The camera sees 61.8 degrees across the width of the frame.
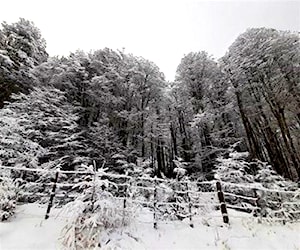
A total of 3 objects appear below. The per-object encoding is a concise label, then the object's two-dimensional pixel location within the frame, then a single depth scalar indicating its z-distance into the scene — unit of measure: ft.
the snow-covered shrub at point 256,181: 27.91
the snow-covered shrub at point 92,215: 14.07
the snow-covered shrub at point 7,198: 15.84
